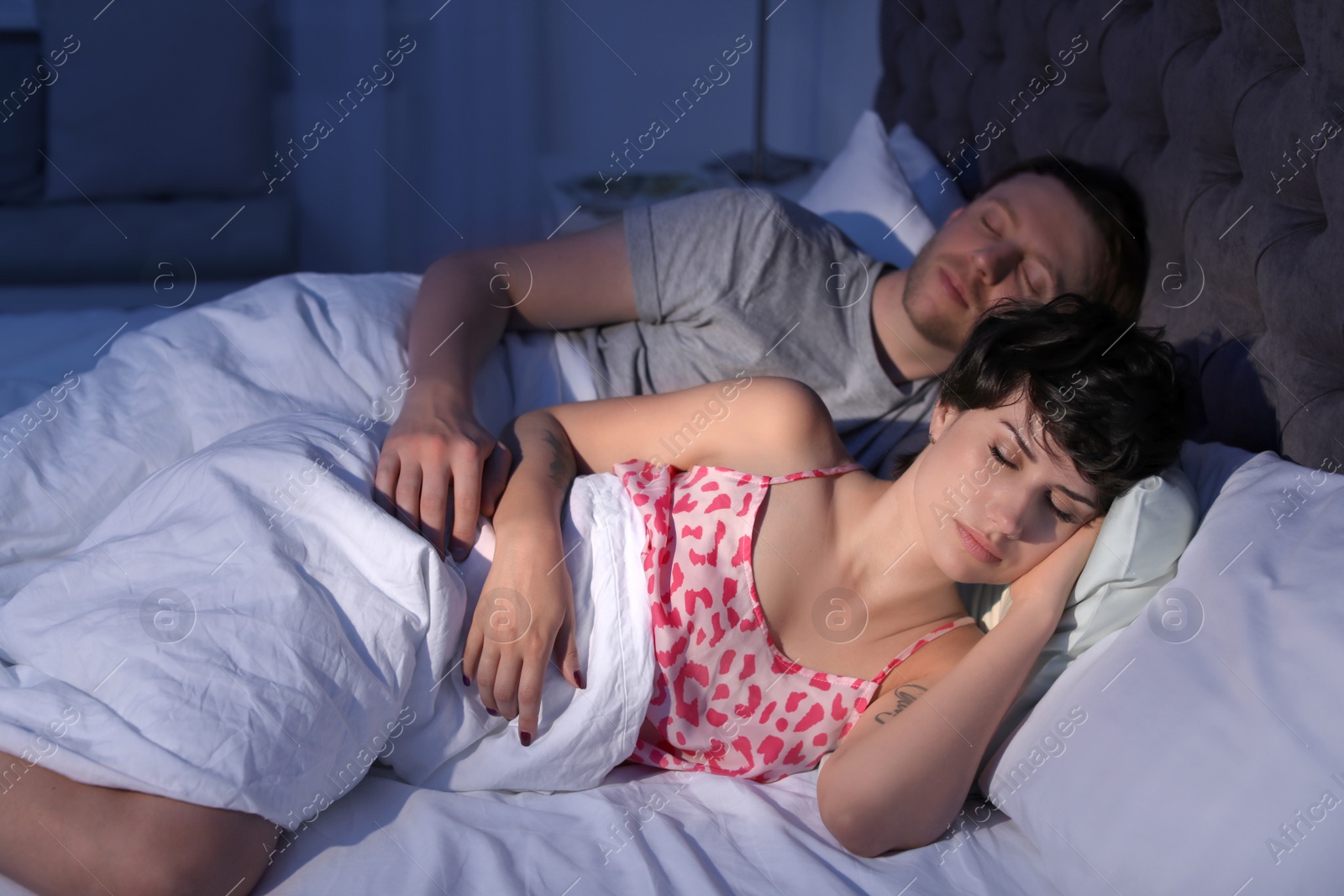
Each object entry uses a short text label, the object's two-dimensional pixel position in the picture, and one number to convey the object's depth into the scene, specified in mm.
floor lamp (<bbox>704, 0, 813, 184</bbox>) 2568
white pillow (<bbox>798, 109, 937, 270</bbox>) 1585
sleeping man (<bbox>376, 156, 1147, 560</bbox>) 1255
